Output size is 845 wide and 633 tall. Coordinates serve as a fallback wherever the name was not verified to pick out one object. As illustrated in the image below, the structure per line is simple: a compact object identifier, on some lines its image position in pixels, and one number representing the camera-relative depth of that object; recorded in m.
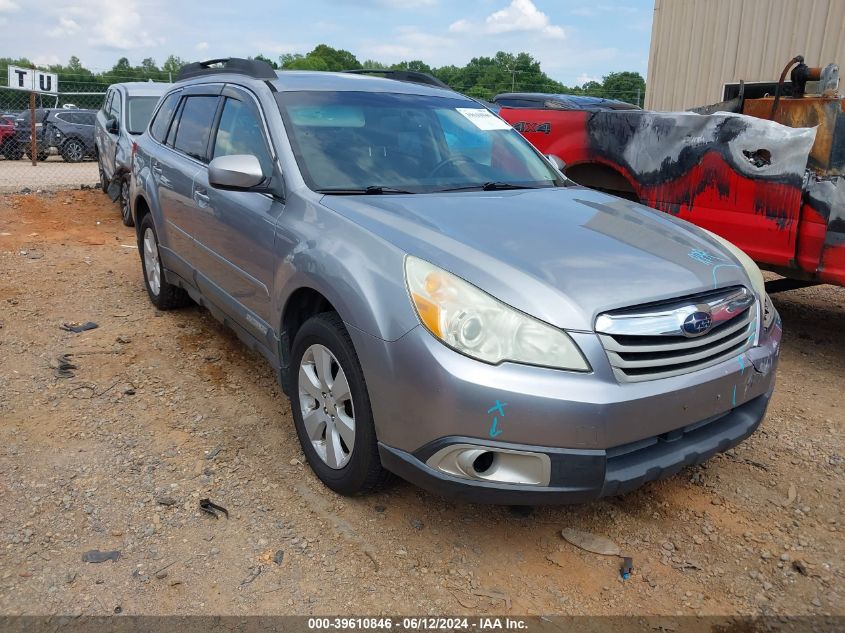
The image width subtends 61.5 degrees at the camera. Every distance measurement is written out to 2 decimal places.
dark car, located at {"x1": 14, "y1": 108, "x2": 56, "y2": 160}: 19.00
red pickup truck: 4.32
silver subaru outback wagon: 2.34
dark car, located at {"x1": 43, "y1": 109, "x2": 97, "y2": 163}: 18.75
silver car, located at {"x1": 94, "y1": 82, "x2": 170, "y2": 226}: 8.70
